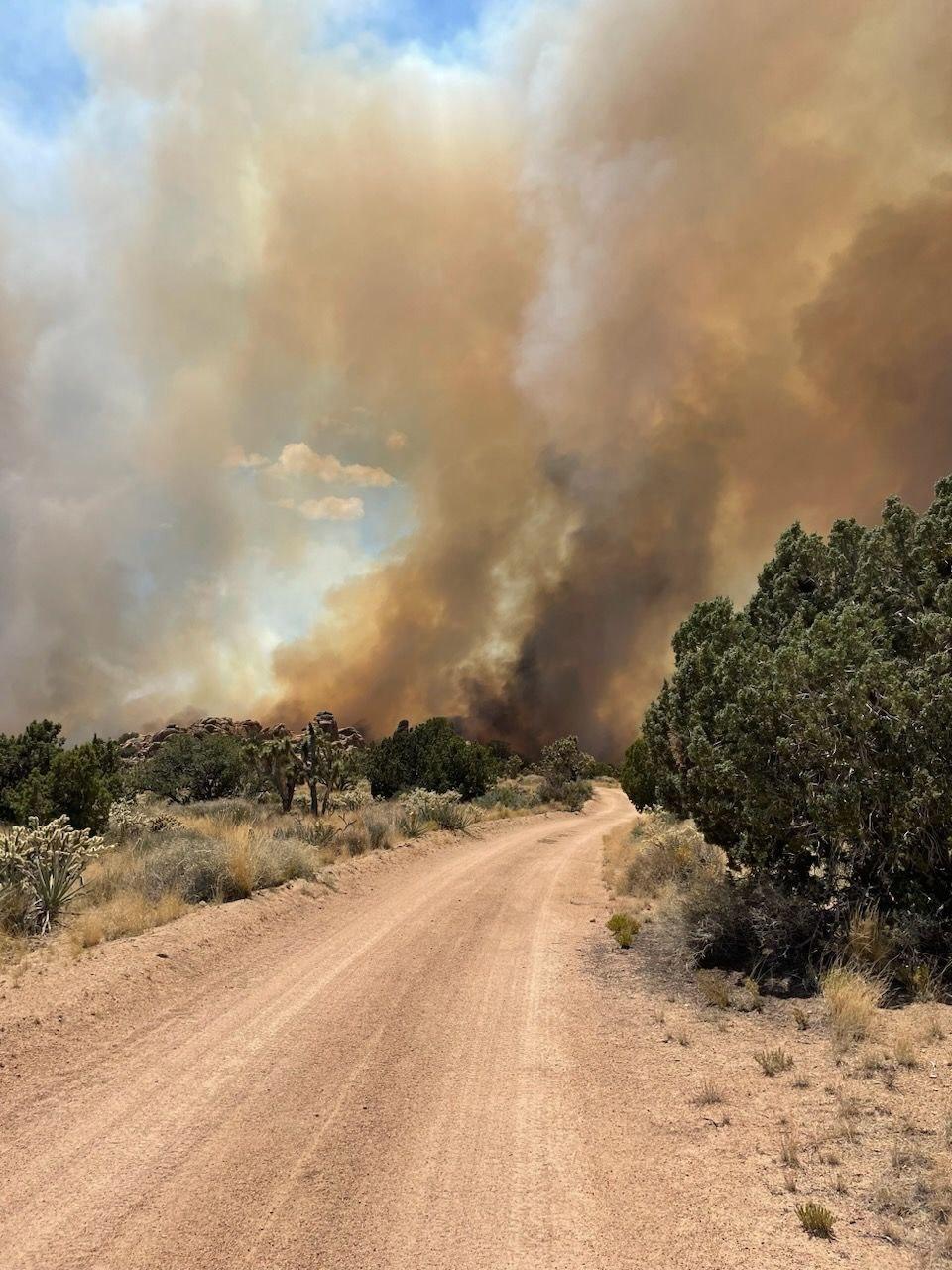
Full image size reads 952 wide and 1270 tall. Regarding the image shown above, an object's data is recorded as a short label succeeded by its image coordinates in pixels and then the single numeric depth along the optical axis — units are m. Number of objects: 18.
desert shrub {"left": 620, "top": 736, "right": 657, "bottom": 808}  26.87
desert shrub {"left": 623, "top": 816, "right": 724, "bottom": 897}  15.40
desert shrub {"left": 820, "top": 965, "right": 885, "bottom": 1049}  7.06
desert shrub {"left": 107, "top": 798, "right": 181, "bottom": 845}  20.15
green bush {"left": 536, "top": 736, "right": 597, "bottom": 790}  50.84
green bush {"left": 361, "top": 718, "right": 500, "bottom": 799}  39.44
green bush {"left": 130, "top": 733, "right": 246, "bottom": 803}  39.09
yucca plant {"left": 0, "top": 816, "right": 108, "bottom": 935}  10.79
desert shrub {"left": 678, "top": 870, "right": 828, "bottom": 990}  9.46
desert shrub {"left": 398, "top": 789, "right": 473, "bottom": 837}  26.12
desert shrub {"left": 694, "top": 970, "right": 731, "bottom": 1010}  8.42
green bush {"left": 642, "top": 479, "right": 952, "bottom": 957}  8.36
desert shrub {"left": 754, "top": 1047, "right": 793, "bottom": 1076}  6.58
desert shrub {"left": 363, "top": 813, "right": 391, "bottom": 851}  21.57
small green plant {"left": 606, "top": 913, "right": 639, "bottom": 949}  11.51
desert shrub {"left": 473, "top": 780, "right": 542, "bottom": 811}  39.72
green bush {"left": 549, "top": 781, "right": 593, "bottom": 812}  45.22
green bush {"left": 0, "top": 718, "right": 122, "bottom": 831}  19.69
